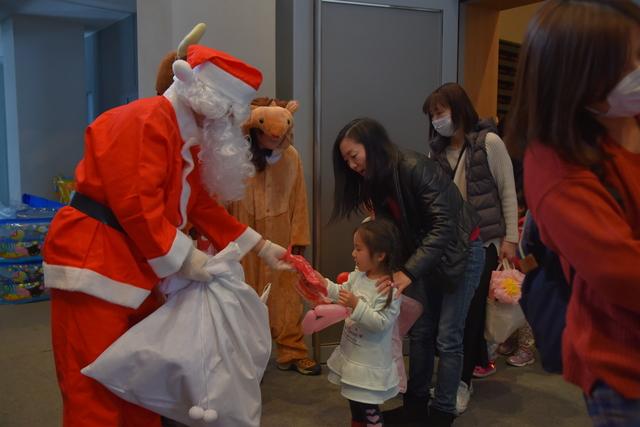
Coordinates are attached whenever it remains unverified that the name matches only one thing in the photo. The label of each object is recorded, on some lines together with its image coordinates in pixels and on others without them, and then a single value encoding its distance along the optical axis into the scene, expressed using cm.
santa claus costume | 171
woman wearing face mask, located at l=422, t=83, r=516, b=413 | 289
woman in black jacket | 230
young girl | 224
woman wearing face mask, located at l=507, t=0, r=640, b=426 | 98
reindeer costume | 310
